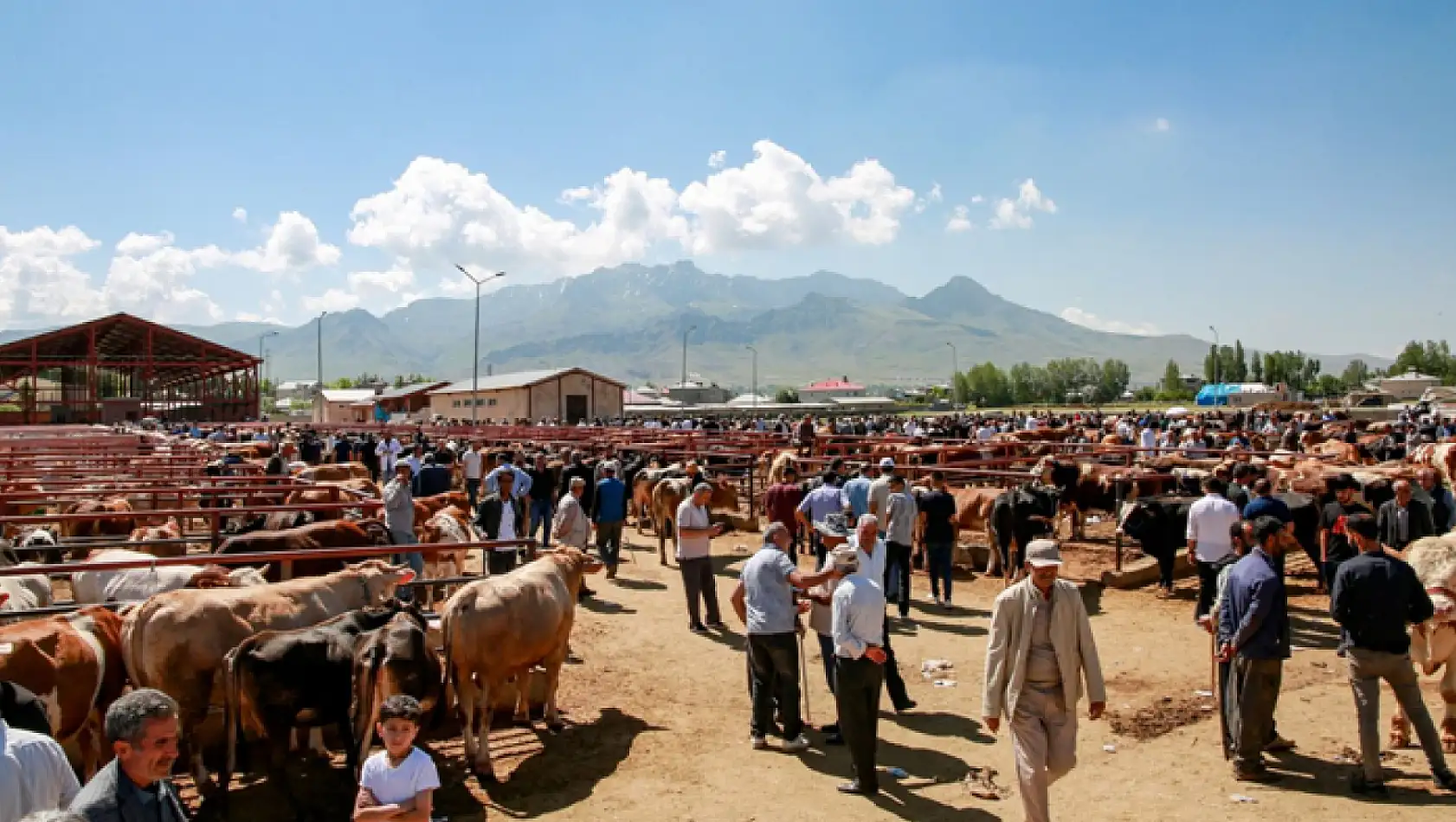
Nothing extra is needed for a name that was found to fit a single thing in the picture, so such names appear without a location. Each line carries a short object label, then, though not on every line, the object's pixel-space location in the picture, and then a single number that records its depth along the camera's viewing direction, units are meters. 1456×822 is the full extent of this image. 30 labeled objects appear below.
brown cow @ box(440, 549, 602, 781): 7.46
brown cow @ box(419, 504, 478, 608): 11.91
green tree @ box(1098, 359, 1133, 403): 148.88
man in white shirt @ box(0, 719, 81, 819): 3.46
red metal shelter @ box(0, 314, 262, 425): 54.56
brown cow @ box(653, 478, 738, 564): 16.77
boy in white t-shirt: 4.47
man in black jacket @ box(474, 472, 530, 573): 13.18
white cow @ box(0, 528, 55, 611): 8.77
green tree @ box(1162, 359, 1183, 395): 137.38
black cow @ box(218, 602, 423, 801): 6.42
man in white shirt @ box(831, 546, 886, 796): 7.04
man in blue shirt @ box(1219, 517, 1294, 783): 7.12
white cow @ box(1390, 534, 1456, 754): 7.25
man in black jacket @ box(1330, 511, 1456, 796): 6.76
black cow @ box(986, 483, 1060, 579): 13.91
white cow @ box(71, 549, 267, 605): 8.82
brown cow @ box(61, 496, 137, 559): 14.26
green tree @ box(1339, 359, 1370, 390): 143.75
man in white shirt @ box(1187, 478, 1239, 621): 10.88
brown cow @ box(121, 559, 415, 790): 6.63
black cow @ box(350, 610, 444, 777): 6.54
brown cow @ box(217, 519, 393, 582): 10.55
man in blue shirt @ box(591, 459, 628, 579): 14.98
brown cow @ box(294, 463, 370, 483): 19.92
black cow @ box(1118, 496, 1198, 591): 13.90
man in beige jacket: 5.78
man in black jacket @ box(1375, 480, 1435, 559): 11.14
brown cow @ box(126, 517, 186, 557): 12.54
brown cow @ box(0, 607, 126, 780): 6.06
